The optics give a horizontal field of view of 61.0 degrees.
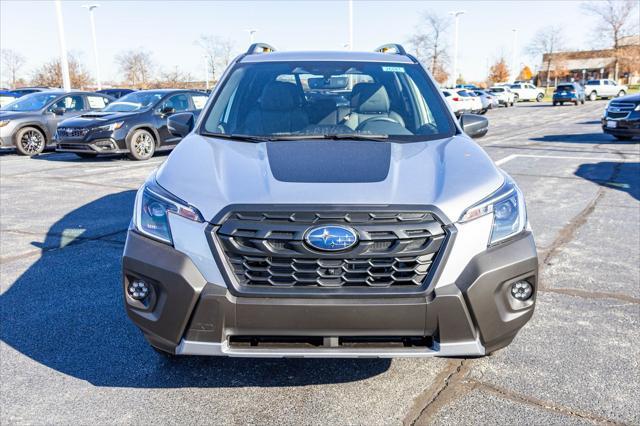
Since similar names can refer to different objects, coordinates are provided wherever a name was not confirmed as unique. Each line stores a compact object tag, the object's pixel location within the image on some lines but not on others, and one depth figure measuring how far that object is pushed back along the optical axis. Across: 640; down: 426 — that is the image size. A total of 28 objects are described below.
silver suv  2.29
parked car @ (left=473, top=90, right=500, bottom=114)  32.62
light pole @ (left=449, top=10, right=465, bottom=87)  51.86
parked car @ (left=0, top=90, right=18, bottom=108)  19.99
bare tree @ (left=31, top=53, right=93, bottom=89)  42.81
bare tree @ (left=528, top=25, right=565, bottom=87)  71.38
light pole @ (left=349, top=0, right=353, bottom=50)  29.33
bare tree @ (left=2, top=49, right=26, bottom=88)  53.47
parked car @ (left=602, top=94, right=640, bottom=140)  13.78
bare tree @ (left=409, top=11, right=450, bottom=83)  59.41
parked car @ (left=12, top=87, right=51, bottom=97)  23.10
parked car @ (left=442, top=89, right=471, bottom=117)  28.05
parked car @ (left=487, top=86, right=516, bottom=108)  42.91
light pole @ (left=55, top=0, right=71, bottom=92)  22.91
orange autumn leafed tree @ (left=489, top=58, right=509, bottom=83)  79.94
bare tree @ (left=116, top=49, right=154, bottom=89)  52.88
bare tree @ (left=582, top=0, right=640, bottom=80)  60.26
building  61.28
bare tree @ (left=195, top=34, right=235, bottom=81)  56.03
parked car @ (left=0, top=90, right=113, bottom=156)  13.19
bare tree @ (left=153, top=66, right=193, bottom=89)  52.01
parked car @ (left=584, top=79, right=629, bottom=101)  47.00
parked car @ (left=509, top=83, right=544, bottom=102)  50.66
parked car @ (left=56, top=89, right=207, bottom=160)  11.79
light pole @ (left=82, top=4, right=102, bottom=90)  36.28
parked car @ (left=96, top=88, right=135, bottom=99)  21.48
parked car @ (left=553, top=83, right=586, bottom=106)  39.53
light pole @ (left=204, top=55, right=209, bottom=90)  55.31
